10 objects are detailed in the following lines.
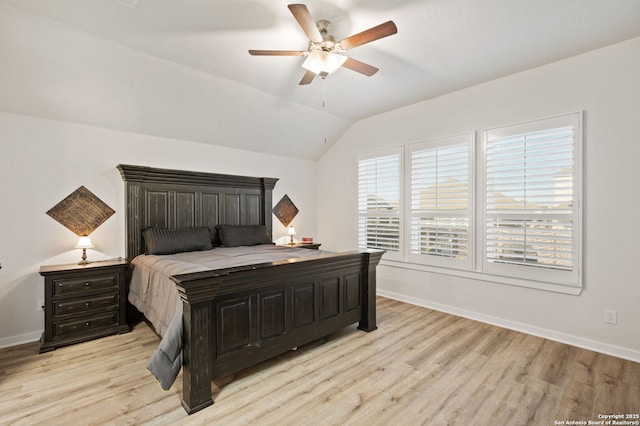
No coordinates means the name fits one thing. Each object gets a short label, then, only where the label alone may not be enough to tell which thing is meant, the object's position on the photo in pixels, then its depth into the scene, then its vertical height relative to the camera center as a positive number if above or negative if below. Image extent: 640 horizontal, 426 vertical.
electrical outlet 2.80 -1.01
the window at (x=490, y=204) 3.04 +0.07
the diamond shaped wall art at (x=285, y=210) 5.30 +0.00
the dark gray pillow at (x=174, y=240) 3.56 -0.37
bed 2.01 -0.68
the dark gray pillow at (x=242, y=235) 4.25 -0.37
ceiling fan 2.06 +1.28
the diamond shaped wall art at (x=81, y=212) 3.31 -0.01
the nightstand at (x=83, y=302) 2.88 -0.93
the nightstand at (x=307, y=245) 4.93 -0.58
